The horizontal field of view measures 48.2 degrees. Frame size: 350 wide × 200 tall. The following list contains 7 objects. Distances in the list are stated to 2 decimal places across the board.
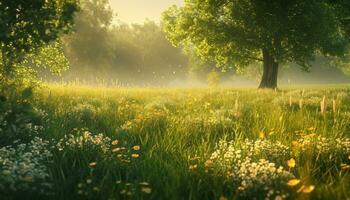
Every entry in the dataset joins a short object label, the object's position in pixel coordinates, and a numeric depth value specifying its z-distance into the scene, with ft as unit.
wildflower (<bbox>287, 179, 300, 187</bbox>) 10.48
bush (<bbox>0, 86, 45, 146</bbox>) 12.95
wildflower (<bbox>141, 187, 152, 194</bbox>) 11.19
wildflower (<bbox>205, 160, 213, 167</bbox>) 13.43
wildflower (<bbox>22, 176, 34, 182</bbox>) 11.44
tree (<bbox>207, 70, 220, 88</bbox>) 159.84
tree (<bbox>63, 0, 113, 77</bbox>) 212.64
